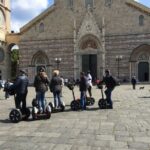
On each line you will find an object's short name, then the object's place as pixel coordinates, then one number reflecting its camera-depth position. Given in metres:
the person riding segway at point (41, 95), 6.26
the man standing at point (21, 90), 6.14
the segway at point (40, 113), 6.13
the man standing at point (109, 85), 7.84
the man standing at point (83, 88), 7.76
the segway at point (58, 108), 7.41
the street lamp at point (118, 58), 22.34
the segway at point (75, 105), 7.76
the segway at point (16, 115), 5.95
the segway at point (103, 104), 7.85
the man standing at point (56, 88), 7.54
